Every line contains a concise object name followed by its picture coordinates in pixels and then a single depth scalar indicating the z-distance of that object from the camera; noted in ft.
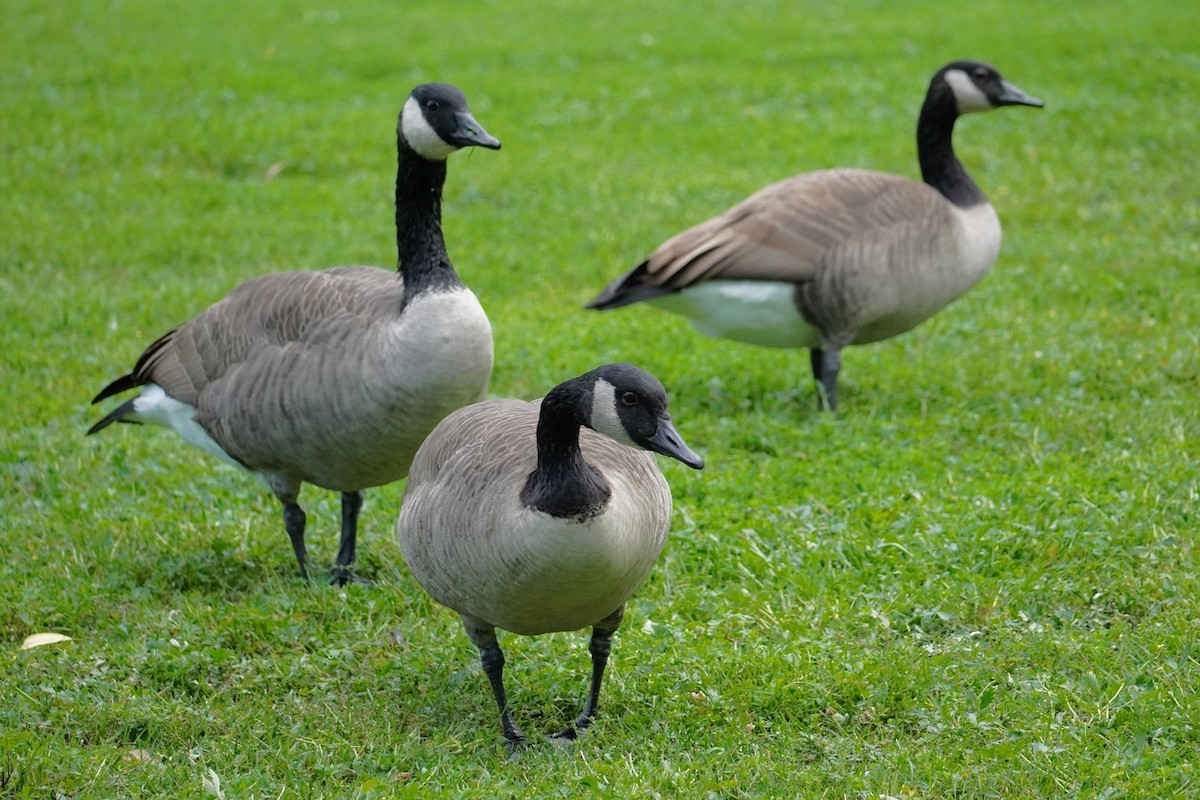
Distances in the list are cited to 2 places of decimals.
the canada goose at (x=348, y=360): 34.60
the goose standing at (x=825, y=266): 48.42
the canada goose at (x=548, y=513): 25.62
